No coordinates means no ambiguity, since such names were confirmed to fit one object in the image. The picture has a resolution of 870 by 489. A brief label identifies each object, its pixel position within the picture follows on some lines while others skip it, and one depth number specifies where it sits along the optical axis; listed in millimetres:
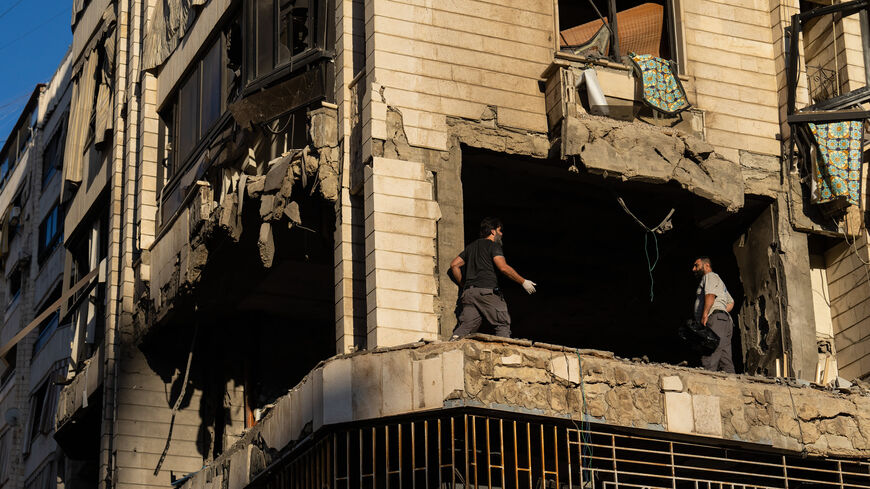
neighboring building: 35719
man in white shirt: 20859
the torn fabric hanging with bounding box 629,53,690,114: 22688
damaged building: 18953
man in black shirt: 19703
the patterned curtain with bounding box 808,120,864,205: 22922
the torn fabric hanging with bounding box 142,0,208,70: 29219
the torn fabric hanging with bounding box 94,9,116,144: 31844
